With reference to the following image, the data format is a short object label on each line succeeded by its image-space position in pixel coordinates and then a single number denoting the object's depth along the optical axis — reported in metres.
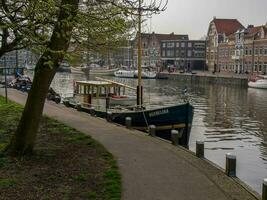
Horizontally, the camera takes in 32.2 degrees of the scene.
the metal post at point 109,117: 22.75
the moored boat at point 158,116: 22.55
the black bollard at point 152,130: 18.16
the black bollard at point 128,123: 20.39
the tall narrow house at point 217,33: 117.75
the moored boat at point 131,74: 110.81
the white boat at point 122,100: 28.82
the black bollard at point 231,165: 11.69
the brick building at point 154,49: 149.62
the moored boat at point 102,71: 124.75
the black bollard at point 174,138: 16.12
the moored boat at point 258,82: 74.44
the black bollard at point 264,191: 9.29
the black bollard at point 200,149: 14.00
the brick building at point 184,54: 135.88
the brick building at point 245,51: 93.88
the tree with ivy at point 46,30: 9.17
